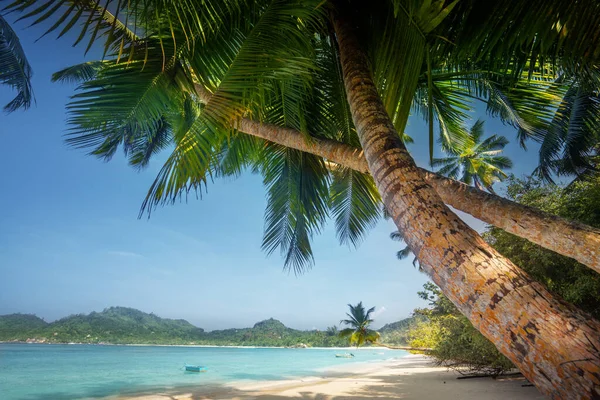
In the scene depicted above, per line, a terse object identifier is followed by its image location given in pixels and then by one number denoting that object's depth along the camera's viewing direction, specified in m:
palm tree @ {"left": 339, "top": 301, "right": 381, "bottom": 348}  29.15
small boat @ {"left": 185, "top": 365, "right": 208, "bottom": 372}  27.79
